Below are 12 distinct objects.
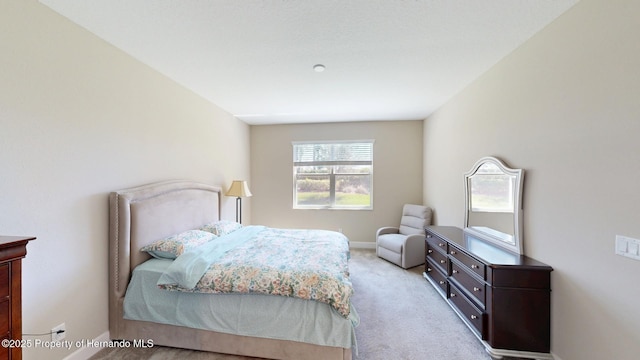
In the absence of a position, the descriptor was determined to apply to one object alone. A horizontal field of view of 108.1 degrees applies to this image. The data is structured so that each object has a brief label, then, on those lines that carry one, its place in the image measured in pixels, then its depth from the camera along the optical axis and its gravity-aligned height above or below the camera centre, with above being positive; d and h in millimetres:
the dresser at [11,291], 1008 -509
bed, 1749 -1070
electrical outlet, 1634 -1112
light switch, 1277 -364
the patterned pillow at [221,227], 2930 -637
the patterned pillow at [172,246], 2186 -652
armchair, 3674 -985
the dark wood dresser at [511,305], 1787 -979
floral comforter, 1775 -769
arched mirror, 2072 -225
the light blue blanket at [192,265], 1834 -724
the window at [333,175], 4852 +107
